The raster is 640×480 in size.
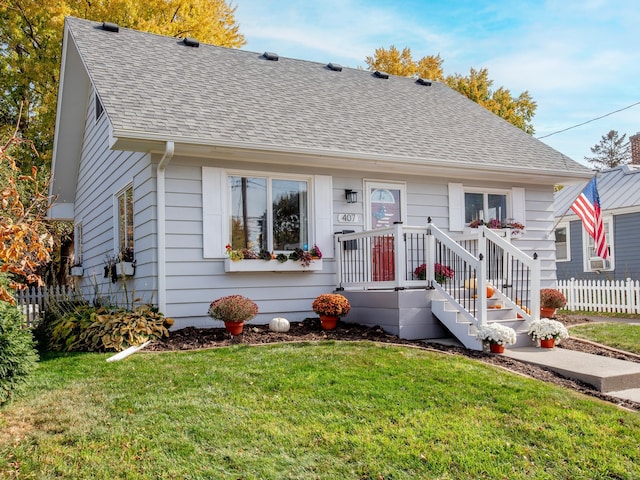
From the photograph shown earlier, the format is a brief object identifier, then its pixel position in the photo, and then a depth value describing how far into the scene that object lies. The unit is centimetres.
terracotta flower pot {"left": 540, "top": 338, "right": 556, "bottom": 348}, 746
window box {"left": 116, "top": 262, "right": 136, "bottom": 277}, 892
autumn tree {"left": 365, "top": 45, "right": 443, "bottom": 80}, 2256
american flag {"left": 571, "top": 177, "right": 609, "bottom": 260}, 1116
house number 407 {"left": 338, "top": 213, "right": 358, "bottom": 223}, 948
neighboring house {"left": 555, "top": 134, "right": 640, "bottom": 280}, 1656
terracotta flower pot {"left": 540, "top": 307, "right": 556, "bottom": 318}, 1020
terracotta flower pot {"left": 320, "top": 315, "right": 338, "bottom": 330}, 820
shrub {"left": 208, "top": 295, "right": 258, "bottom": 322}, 746
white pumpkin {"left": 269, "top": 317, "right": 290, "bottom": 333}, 806
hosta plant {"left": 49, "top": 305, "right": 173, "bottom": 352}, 701
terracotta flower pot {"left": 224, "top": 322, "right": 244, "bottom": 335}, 764
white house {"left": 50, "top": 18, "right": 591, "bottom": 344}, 824
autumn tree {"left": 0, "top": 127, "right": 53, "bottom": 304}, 367
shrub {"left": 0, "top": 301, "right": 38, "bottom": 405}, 462
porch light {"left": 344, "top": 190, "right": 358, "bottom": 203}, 947
